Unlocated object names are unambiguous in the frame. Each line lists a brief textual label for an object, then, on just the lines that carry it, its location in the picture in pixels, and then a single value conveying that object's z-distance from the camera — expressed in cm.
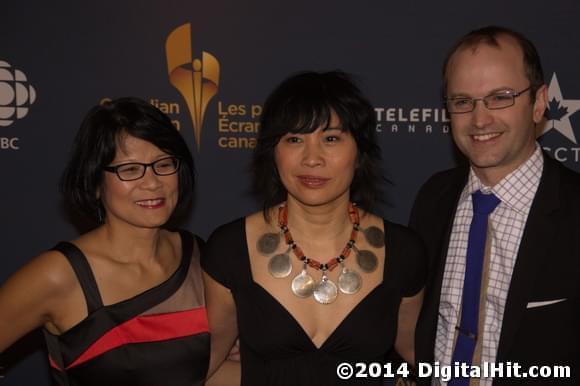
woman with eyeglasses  207
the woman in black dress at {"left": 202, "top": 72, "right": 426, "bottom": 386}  212
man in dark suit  203
